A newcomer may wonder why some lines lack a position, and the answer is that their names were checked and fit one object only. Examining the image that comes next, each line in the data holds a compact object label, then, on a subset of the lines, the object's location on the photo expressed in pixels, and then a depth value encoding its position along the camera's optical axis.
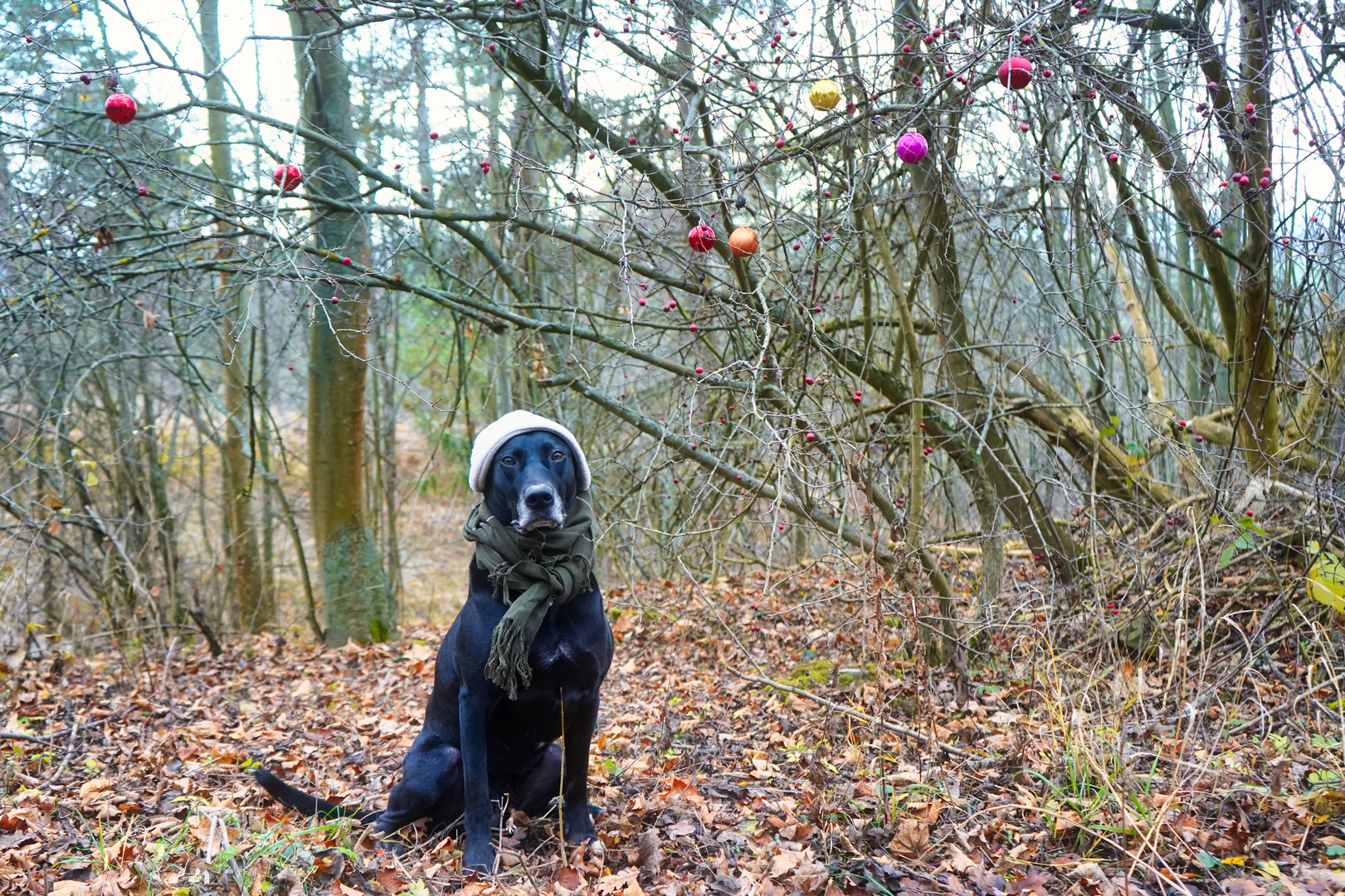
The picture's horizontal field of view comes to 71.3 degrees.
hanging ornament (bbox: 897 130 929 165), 3.24
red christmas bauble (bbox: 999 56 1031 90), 3.12
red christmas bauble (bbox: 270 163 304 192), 4.02
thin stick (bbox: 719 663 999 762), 3.88
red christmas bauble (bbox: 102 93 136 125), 3.54
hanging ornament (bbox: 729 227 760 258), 3.45
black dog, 3.06
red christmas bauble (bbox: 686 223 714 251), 3.63
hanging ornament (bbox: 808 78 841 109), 3.48
